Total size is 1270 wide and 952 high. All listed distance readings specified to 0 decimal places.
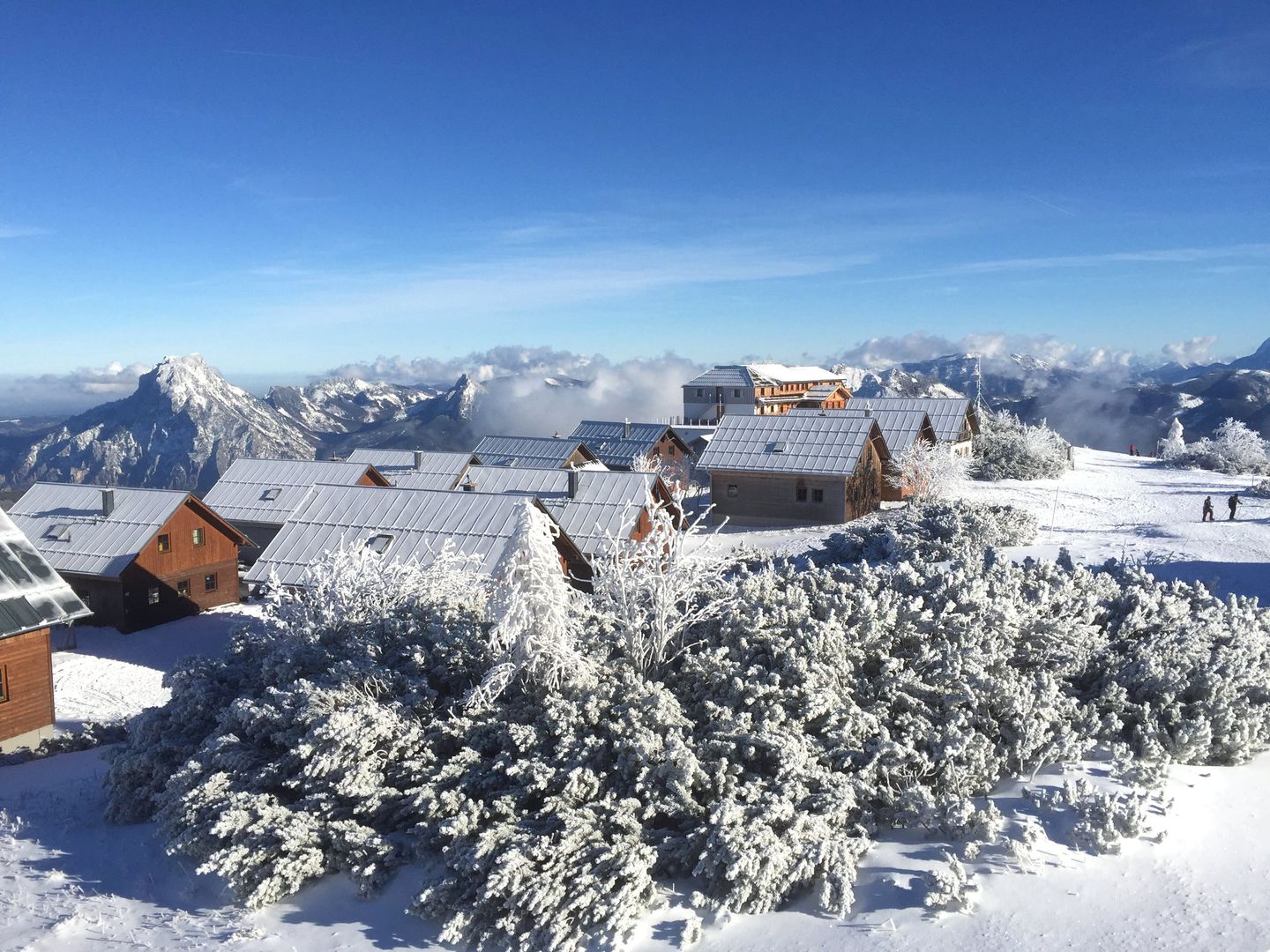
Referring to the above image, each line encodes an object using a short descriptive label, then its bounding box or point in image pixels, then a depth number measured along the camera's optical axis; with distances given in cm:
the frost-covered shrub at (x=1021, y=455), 4581
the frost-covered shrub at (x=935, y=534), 2212
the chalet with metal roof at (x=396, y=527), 2534
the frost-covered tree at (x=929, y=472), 3894
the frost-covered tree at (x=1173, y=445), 5278
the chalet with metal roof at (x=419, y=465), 4044
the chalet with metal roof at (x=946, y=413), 4562
